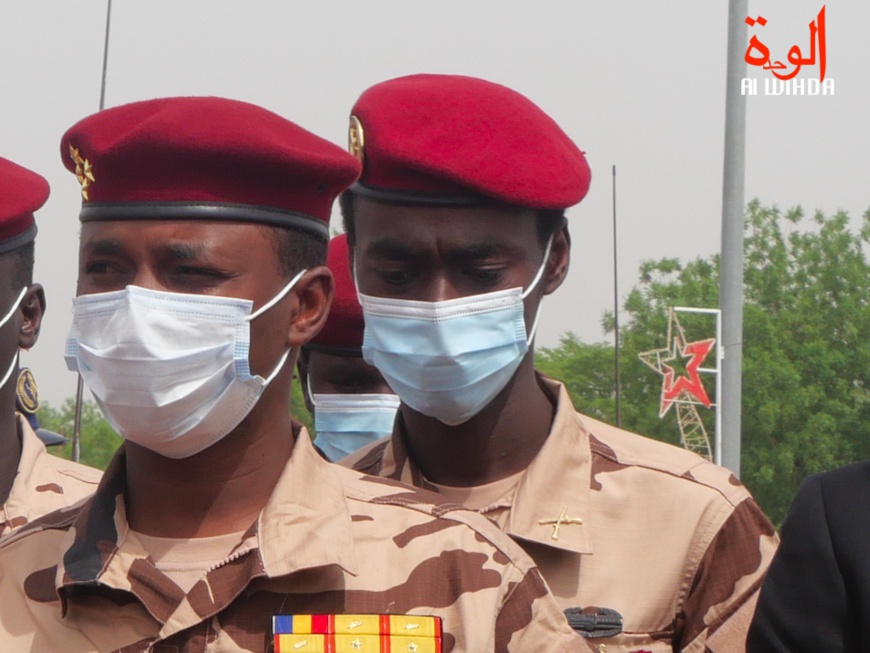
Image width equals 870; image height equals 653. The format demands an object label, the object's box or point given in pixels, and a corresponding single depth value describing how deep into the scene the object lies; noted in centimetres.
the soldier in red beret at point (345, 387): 522
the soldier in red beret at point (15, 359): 469
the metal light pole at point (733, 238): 1347
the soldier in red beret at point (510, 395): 374
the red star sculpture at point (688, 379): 3397
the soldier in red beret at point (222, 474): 279
